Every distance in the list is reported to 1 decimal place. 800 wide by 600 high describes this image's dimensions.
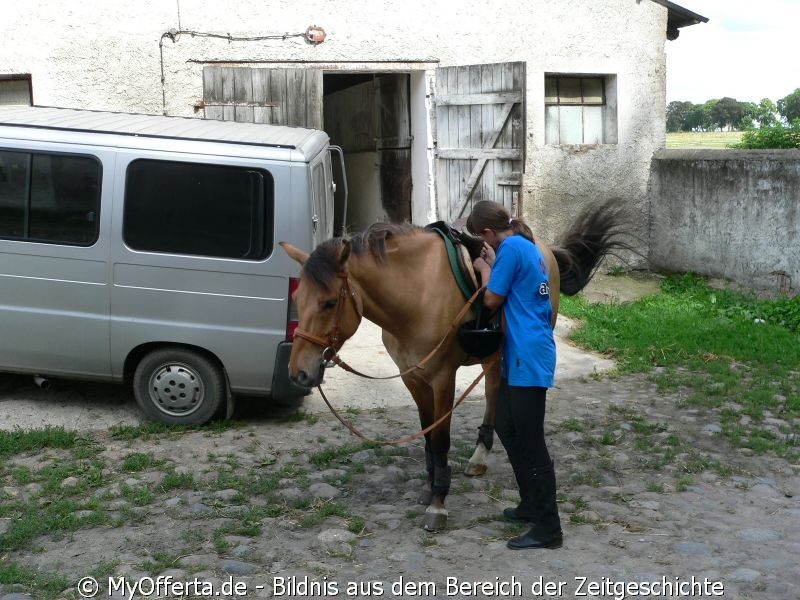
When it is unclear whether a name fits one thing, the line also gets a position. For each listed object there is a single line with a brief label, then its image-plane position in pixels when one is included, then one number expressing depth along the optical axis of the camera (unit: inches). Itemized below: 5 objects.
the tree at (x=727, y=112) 1619.3
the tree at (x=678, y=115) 1736.0
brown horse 170.4
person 172.1
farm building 384.2
